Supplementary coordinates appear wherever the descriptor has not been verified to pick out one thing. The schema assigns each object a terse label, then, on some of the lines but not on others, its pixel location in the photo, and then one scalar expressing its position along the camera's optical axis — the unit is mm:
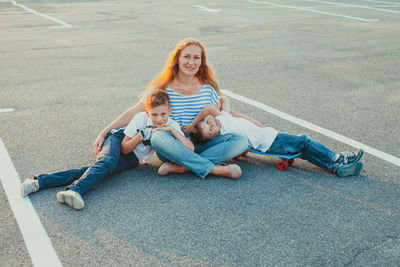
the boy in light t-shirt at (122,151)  4094
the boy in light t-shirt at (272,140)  4543
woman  4387
